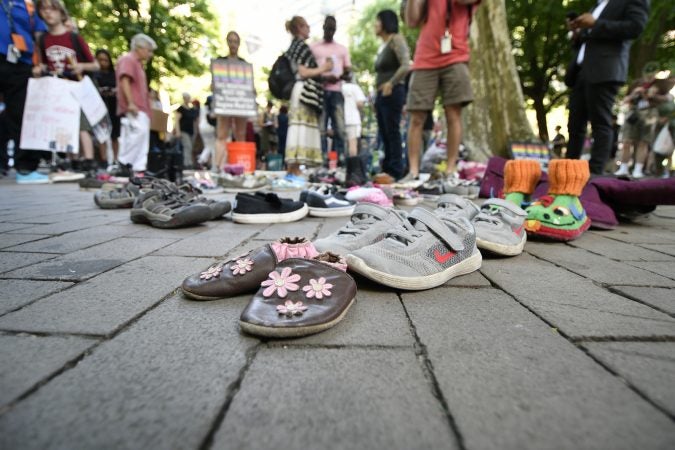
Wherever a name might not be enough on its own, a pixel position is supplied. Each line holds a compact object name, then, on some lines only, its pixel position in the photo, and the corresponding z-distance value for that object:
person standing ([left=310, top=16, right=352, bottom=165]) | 5.28
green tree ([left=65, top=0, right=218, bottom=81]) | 12.68
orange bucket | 6.19
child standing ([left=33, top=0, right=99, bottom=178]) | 4.66
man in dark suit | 3.20
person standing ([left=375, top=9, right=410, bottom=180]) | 4.75
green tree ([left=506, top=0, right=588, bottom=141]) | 11.68
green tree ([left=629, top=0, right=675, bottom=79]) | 8.90
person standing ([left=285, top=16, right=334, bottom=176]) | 4.90
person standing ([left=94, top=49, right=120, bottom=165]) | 6.67
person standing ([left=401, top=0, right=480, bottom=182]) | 3.87
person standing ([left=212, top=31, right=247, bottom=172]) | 5.96
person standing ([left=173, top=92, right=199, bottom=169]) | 10.70
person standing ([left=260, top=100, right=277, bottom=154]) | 12.14
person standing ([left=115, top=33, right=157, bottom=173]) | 4.99
